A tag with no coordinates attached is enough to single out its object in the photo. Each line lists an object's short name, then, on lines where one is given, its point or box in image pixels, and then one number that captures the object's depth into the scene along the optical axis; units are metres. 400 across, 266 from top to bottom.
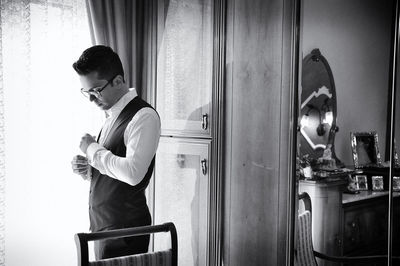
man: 1.90
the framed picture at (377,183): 1.77
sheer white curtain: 2.61
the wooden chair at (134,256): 1.43
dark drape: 2.92
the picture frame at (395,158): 1.70
